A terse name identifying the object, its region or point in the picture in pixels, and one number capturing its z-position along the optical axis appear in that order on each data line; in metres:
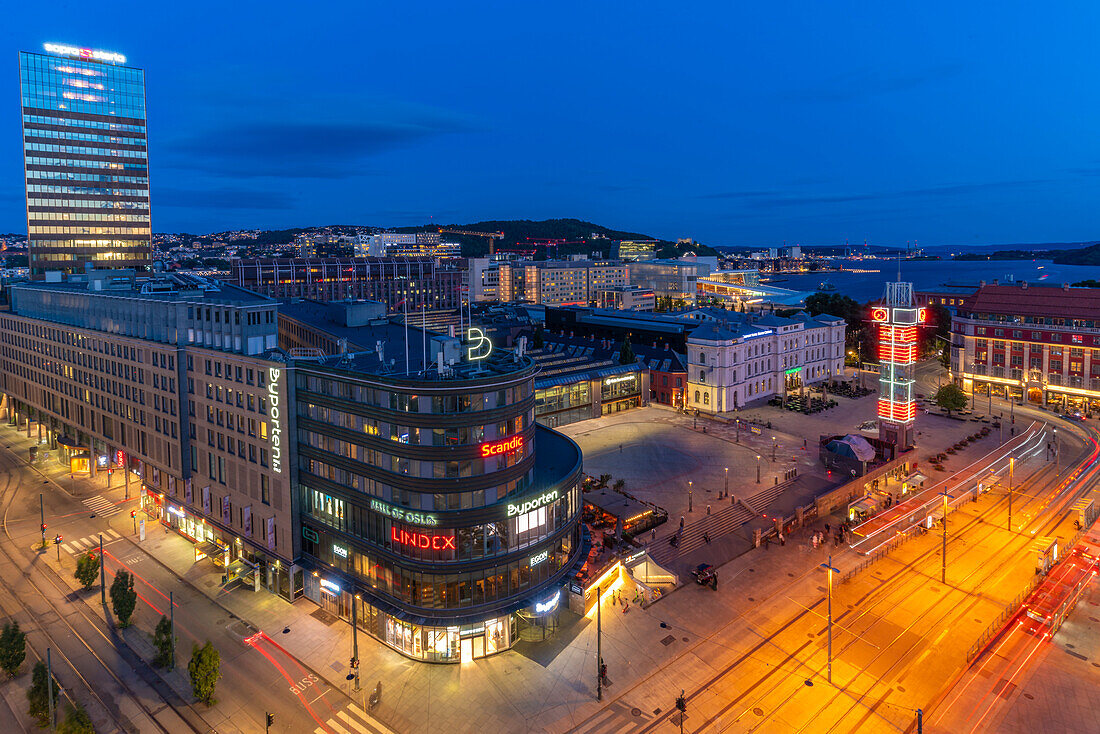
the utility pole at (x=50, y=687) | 36.53
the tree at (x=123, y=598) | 45.81
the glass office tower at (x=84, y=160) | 150.00
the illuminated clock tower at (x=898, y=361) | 82.56
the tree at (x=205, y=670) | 38.09
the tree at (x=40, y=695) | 37.56
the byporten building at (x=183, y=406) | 52.34
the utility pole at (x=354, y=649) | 39.78
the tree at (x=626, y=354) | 113.88
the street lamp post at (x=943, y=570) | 54.09
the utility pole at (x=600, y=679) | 38.94
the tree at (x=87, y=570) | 51.38
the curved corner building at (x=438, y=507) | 42.62
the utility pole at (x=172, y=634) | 42.72
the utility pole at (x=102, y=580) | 50.34
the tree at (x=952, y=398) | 105.31
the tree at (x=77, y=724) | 32.69
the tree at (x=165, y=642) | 42.28
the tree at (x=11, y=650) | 41.00
